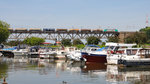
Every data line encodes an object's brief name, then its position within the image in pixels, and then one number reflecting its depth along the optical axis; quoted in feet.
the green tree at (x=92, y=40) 381.66
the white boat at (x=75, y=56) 163.12
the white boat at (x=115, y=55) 136.77
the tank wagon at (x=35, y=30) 502.09
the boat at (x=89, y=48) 175.01
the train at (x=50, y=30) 494.59
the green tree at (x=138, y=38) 305.73
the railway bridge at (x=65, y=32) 493.36
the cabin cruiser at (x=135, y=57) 124.26
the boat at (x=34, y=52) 237.76
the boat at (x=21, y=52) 243.81
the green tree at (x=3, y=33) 334.17
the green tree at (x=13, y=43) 507.05
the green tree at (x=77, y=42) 447.22
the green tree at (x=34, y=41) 492.70
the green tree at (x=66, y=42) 422.65
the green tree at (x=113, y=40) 356.96
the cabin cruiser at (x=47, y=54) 207.31
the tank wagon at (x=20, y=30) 496.64
